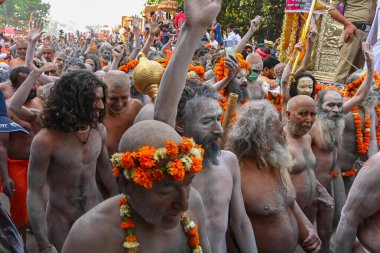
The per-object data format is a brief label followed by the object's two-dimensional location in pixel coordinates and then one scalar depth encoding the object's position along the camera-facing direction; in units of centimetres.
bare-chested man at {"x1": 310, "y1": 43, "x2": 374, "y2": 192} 582
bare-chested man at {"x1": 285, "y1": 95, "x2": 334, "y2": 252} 501
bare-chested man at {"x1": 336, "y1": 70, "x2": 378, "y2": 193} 679
